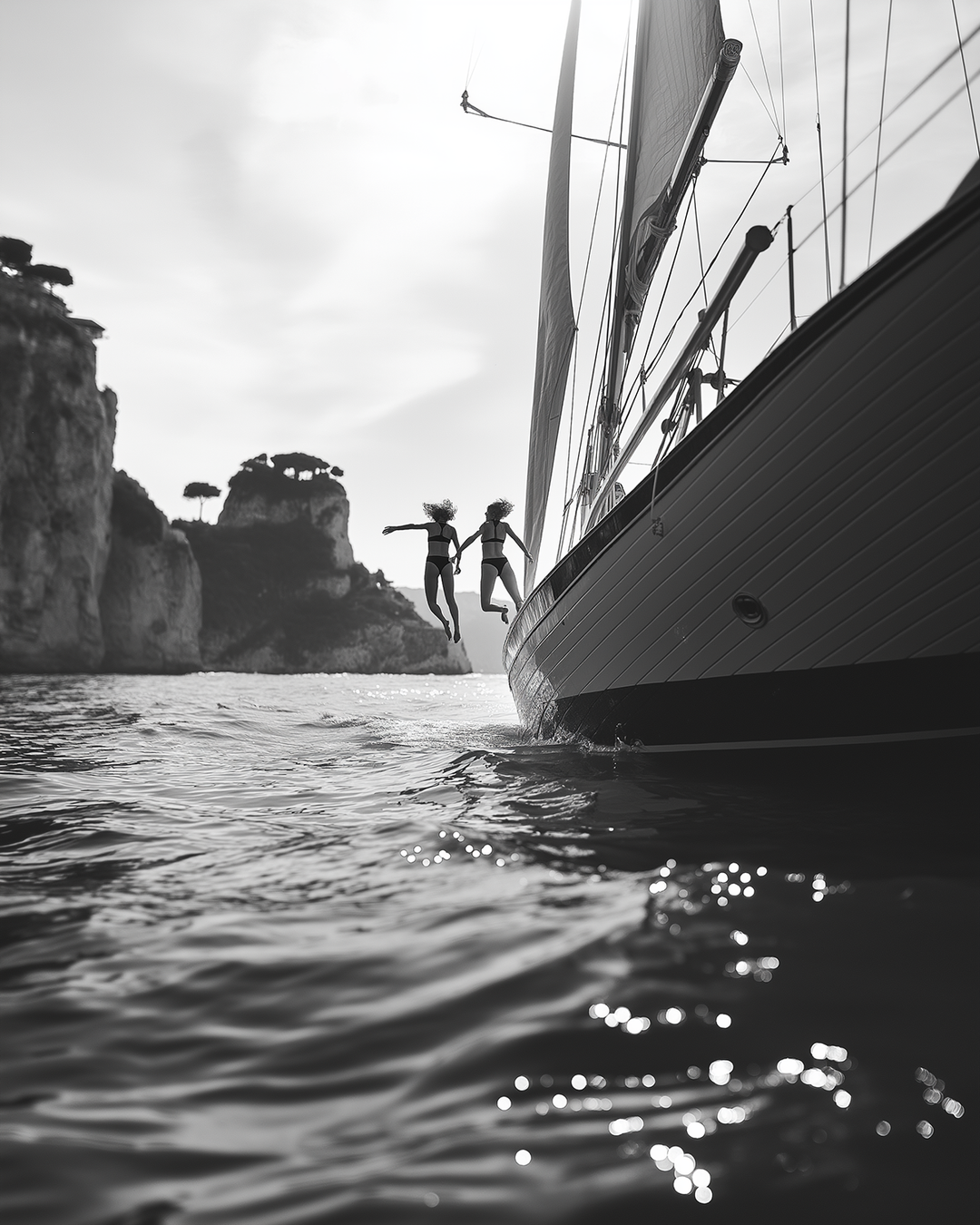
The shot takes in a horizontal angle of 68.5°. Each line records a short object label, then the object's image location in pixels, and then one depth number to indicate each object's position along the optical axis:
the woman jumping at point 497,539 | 9.38
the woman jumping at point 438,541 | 9.48
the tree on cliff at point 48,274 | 54.84
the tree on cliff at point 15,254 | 52.25
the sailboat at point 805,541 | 3.45
